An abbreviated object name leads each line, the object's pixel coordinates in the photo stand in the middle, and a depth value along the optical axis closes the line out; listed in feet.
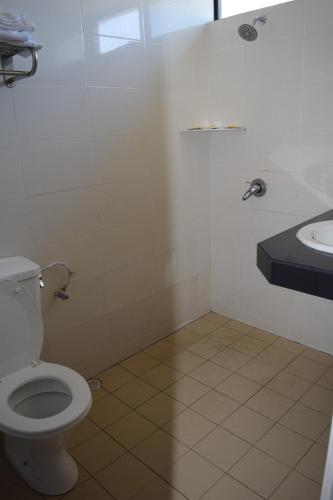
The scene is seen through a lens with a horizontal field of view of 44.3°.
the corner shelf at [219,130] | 7.75
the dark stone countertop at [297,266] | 3.47
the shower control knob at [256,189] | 7.78
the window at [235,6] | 7.31
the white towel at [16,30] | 4.40
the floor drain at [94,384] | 6.97
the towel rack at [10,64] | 4.72
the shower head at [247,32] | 6.23
